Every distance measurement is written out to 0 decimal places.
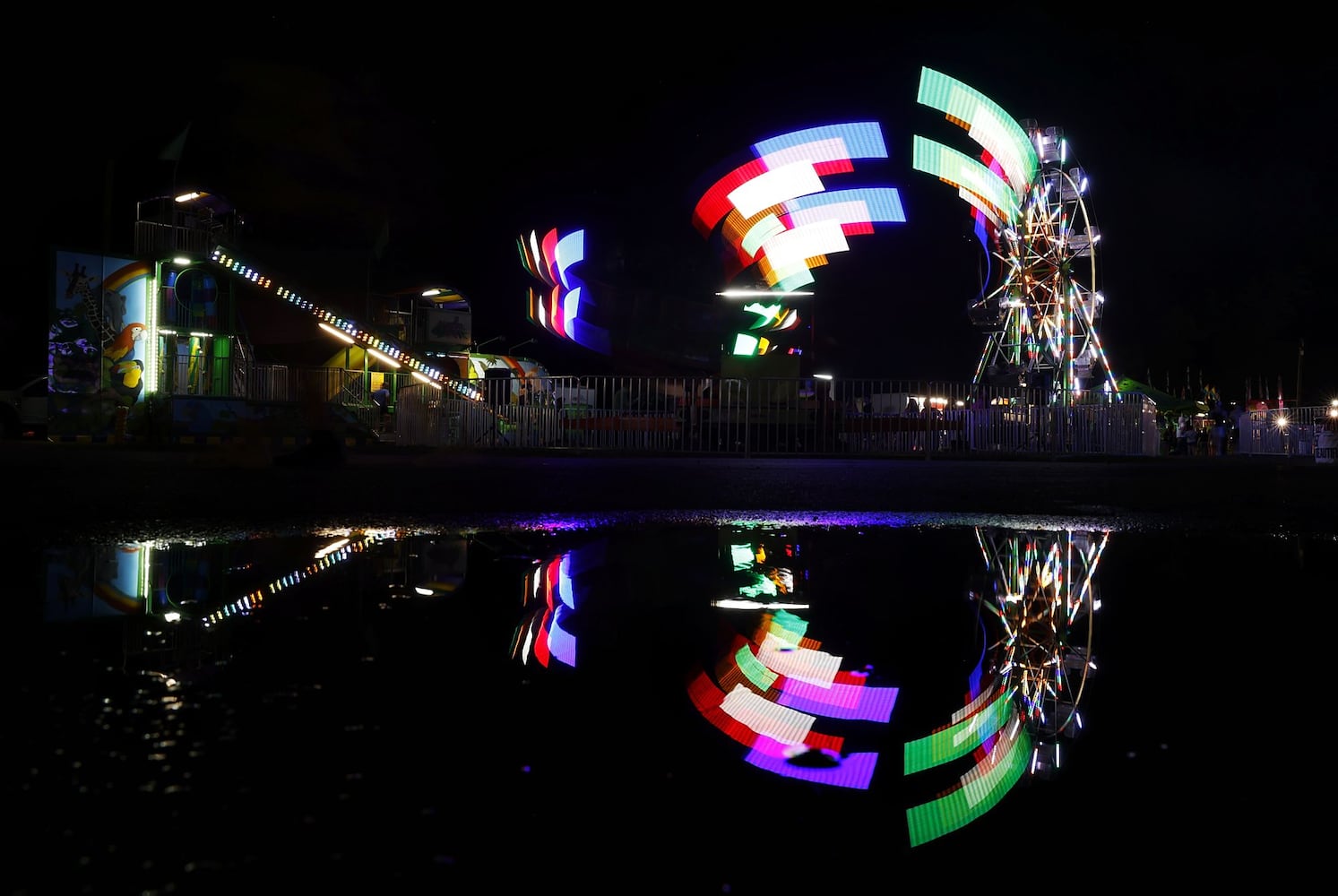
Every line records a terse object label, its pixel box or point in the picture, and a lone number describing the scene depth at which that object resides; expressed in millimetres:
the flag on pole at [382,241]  40919
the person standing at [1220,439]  33312
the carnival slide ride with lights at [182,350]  25641
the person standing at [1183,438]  34469
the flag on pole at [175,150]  27562
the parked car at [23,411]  27984
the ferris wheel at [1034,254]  28453
